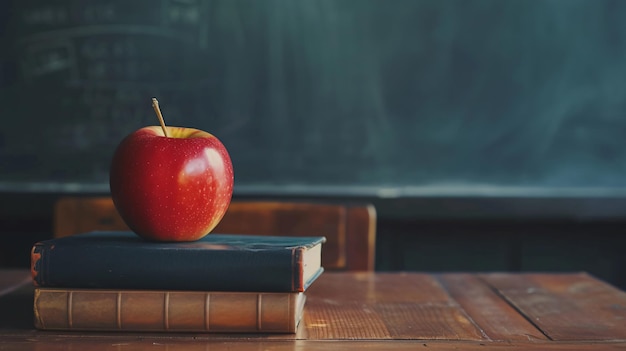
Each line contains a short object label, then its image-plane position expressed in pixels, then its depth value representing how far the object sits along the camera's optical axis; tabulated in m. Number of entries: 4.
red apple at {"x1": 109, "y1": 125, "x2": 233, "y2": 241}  0.74
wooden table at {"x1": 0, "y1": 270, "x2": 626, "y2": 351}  0.67
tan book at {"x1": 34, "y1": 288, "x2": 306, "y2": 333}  0.69
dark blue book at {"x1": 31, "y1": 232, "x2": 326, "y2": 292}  0.68
